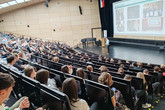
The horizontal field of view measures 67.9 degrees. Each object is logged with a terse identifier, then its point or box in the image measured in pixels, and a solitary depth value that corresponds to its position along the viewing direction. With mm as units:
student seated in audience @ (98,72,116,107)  2389
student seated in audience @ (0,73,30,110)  1387
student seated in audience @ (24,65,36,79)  2459
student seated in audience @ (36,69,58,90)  2105
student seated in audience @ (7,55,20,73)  3507
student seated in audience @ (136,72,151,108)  3296
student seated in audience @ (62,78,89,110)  1630
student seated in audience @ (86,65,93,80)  3494
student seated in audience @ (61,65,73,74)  3207
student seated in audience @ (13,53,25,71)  3897
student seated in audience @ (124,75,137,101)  2827
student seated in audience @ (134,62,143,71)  5396
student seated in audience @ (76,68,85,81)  2857
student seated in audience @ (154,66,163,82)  4236
